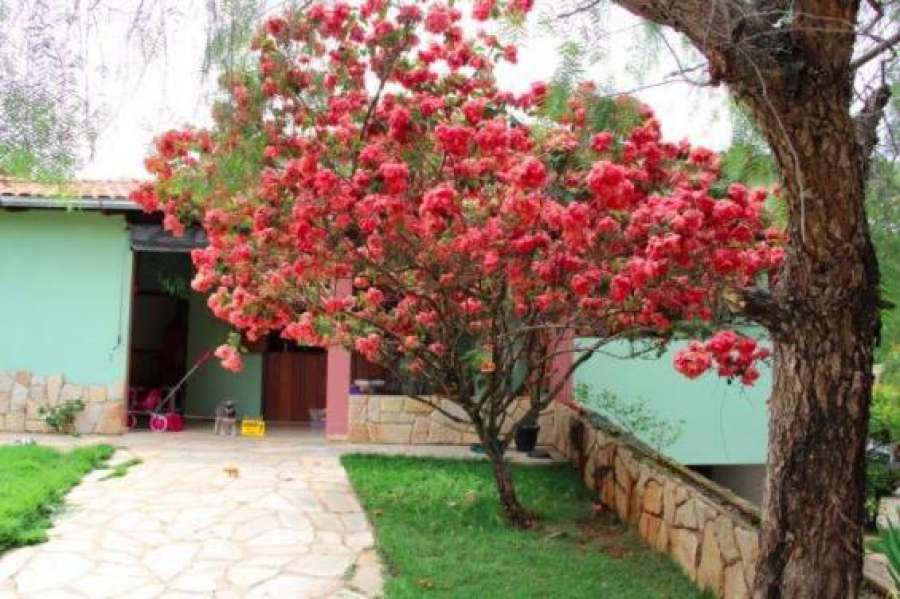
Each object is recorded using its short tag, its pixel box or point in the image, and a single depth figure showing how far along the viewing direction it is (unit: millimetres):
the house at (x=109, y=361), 11320
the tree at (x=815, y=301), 3393
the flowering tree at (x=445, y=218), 5617
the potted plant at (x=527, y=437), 10656
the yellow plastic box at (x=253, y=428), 12312
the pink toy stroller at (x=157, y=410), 12250
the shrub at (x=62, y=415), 11406
